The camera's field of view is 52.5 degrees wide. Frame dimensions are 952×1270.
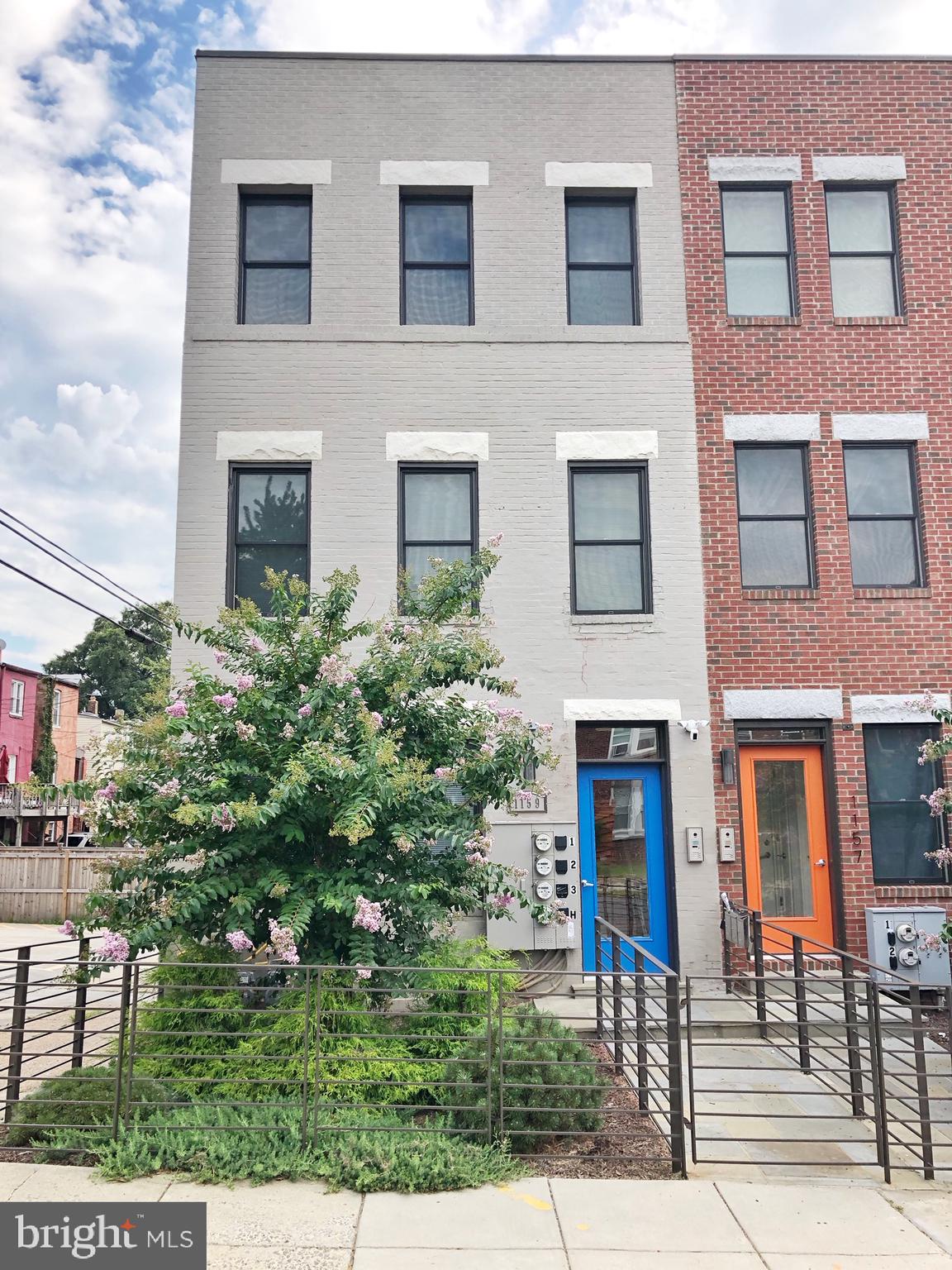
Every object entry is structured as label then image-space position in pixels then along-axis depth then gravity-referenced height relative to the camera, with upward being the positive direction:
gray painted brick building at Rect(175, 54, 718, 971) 9.43 +4.41
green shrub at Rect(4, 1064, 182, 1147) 5.42 -1.67
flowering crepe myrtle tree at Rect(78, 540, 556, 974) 5.93 +0.15
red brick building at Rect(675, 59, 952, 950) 9.48 +3.61
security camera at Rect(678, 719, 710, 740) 9.36 +0.82
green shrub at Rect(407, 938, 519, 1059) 6.23 -1.19
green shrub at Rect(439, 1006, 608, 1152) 5.53 -1.63
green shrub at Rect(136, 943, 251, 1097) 5.97 -1.32
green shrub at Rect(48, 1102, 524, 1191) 5.00 -1.79
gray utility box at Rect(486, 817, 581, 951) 8.85 -0.60
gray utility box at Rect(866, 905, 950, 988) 8.74 -1.20
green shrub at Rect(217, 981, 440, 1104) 5.73 -1.48
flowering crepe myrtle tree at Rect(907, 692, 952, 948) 6.97 +0.13
